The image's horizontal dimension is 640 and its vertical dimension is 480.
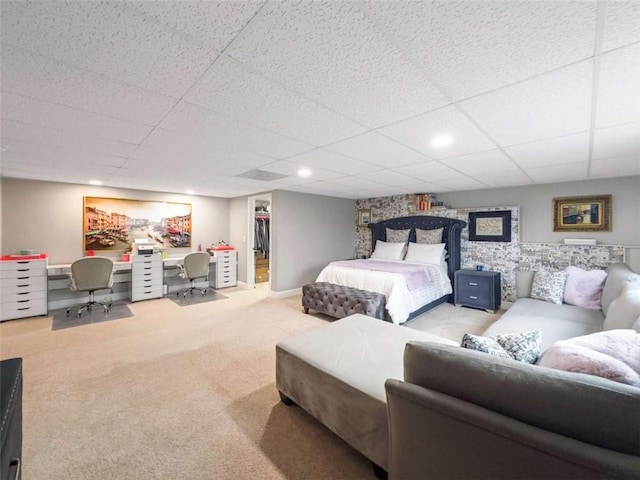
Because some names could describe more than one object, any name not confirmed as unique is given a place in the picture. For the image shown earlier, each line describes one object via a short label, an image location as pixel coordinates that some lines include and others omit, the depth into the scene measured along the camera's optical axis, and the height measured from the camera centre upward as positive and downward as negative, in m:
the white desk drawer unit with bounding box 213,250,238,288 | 6.05 -0.69
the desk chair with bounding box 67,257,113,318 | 3.97 -0.58
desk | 4.32 -0.85
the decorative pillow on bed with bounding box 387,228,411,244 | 5.73 +0.09
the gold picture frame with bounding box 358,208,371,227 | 6.59 +0.59
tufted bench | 3.47 -0.87
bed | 3.65 -0.57
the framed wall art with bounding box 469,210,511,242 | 4.55 +0.26
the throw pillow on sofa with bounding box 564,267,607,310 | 3.16 -0.60
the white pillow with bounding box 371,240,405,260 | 5.43 -0.24
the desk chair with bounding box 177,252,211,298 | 5.12 -0.56
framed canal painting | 4.79 +0.31
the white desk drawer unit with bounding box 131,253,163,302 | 4.86 -0.73
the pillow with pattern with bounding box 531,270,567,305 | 3.39 -0.62
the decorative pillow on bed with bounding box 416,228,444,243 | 5.22 +0.09
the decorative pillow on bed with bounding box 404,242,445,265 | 4.86 -0.25
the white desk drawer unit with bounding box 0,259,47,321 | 3.79 -0.75
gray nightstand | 4.29 -0.84
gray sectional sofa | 0.78 -0.67
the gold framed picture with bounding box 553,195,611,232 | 3.78 +0.41
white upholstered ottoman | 1.41 -0.84
